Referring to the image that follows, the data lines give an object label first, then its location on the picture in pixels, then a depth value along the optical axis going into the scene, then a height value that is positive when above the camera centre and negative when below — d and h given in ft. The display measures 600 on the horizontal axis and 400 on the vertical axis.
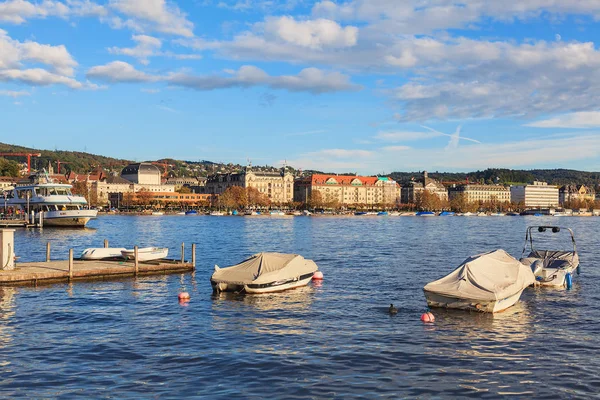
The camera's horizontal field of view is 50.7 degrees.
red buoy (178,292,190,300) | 119.96 -19.03
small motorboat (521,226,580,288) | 139.64 -15.71
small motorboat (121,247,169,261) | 163.12 -15.19
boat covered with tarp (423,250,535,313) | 106.42 -15.56
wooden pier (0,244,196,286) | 128.67 -16.93
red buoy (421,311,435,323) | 100.89 -19.24
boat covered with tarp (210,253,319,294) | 125.90 -16.08
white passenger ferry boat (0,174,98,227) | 396.57 -5.44
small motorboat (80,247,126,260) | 165.27 -15.38
